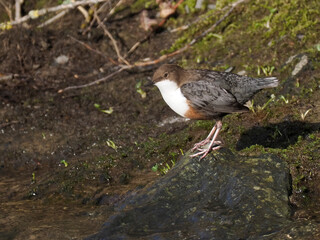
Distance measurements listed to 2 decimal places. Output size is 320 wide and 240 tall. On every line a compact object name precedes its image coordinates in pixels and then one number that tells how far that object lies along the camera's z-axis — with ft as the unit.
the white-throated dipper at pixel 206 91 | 32.30
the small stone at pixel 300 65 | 43.42
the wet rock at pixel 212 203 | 26.08
